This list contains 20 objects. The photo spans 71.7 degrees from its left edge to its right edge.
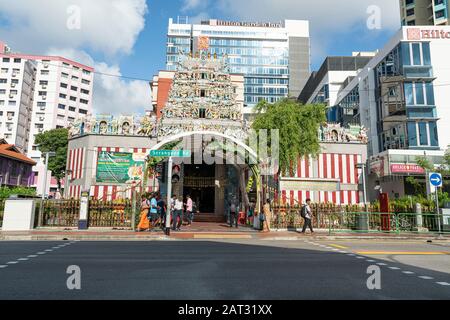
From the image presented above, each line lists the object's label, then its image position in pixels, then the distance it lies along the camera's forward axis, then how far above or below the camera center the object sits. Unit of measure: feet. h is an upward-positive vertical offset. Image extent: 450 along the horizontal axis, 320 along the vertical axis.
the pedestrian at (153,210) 55.67 -1.20
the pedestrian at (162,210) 59.15 -1.25
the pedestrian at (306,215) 54.34 -1.65
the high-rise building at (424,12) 188.03 +123.67
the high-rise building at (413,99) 107.76 +41.28
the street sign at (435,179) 50.24 +4.56
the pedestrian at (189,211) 64.95 -1.53
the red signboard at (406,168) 96.94 +12.02
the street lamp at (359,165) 69.42 +9.16
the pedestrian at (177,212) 56.18 -1.53
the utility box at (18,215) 52.80 -2.36
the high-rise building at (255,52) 323.37 +160.47
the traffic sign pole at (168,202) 49.98 +0.24
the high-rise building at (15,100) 234.79 +77.14
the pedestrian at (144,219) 54.46 -2.76
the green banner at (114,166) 78.64 +9.21
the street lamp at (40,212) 55.12 -1.86
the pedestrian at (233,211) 63.26 -1.32
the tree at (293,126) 66.03 +16.97
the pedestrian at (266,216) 57.41 -2.03
